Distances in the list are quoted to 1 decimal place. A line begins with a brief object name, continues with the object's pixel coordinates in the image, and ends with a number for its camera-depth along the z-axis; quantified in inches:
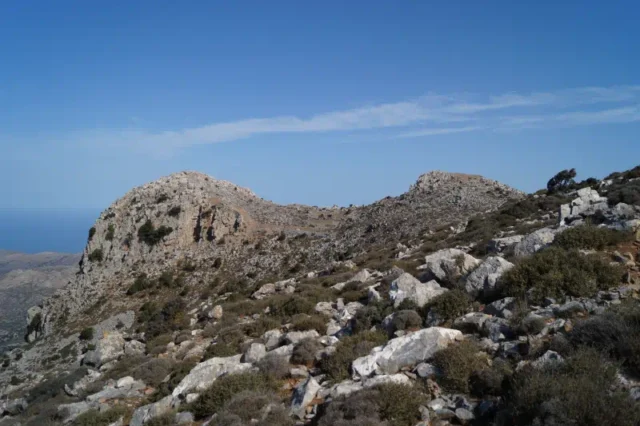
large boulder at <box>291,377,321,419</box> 305.7
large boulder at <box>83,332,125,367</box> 746.2
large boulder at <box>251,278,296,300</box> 882.6
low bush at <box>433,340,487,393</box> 284.7
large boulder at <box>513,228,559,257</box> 519.9
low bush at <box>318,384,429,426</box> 255.1
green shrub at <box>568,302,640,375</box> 243.1
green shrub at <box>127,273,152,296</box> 1493.6
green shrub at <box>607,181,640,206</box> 730.1
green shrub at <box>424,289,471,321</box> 405.1
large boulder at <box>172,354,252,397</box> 398.6
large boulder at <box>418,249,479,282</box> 506.0
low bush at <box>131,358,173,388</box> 506.9
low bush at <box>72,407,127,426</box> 405.1
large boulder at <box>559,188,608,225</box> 669.3
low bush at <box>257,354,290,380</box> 380.1
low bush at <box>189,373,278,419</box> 345.7
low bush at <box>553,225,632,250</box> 467.8
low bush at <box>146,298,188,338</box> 826.2
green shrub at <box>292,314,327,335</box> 504.4
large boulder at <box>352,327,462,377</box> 325.4
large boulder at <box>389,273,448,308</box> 459.2
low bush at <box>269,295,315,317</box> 624.4
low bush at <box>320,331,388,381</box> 349.1
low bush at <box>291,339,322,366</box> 403.2
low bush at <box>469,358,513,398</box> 265.3
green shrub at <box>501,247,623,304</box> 374.0
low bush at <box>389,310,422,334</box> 406.6
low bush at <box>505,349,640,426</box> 200.4
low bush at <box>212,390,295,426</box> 293.4
